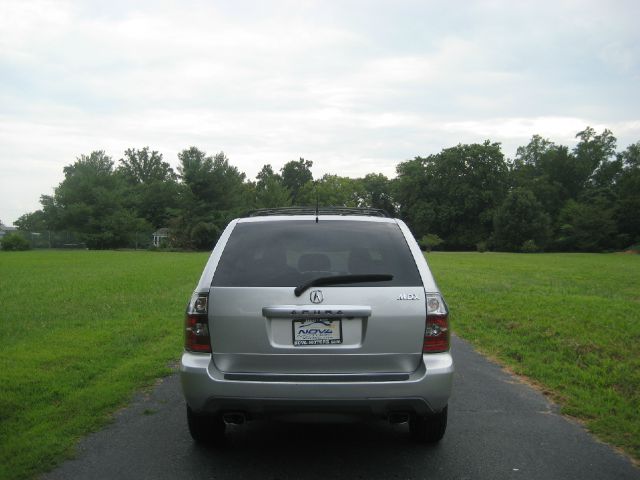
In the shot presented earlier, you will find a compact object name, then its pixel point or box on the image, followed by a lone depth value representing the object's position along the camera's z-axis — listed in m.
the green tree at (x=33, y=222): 78.82
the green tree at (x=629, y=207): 71.25
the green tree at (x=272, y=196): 88.03
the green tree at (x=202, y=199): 64.94
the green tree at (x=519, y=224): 77.88
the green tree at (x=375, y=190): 115.06
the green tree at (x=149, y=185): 94.96
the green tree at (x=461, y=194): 87.00
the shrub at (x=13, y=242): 53.22
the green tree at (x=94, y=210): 69.81
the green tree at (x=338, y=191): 116.56
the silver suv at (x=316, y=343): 3.87
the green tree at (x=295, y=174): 139.76
